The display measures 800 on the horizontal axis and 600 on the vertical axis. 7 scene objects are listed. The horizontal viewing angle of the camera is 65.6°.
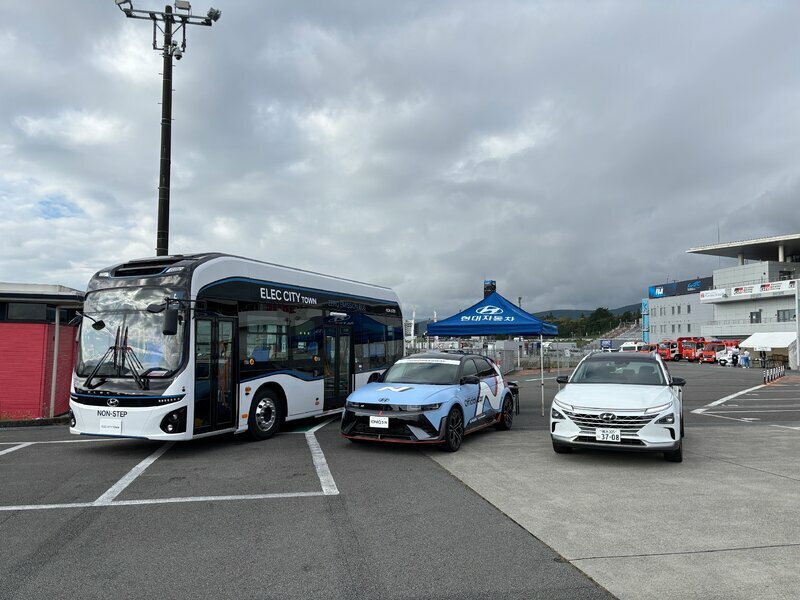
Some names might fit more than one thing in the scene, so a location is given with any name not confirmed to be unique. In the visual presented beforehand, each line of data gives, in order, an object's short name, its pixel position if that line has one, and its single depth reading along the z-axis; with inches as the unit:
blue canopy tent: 612.7
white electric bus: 349.1
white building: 2716.5
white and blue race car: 362.0
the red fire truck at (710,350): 2274.9
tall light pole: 519.8
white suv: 326.0
